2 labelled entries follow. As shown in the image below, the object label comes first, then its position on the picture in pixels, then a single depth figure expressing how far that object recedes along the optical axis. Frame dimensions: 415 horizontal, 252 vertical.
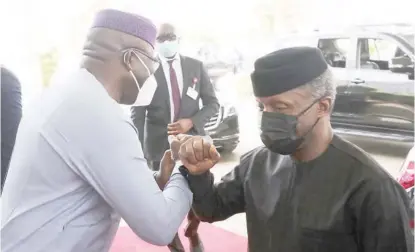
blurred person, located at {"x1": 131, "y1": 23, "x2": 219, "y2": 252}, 2.85
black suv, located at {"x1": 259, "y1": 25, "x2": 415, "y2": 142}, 4.23
